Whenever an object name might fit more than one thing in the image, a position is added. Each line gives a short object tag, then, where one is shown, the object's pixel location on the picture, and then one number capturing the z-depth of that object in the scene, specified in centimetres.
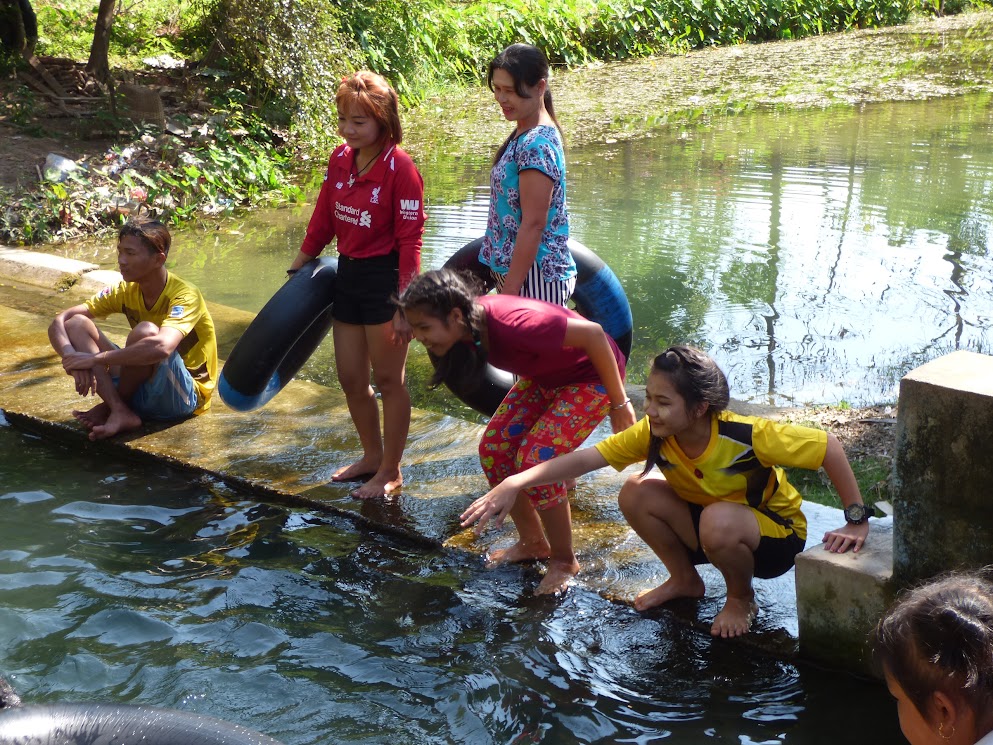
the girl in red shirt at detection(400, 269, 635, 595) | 352
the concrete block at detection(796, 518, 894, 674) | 304
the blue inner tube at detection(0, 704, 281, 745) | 236
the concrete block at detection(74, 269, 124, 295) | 778
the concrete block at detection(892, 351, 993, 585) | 270
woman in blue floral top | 399
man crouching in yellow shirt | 480
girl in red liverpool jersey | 420
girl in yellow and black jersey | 315
